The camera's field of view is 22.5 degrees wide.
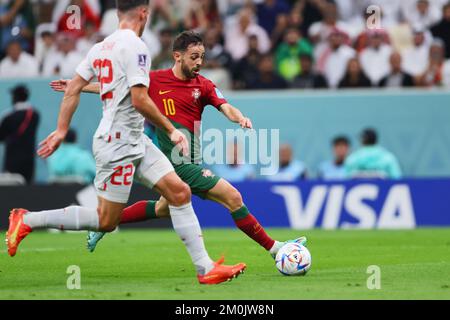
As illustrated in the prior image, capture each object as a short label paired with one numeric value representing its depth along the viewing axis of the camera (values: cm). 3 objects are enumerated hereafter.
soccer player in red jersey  1122
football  1065
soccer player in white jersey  943
